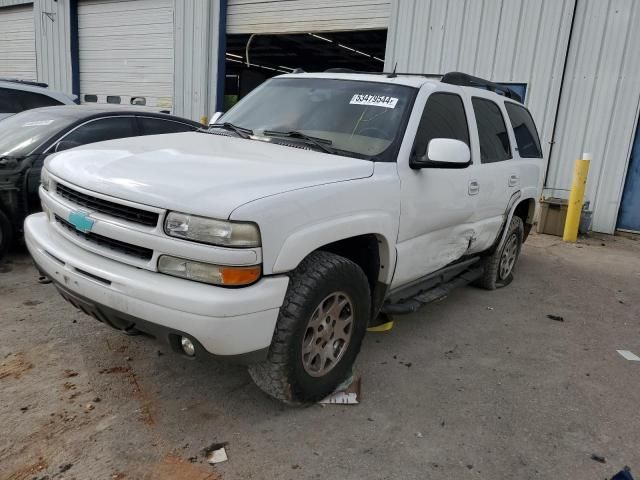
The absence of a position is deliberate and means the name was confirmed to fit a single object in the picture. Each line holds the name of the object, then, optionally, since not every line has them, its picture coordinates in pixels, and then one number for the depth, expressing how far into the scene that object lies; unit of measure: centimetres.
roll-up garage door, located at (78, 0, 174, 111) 1392
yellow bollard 808
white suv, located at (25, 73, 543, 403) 235
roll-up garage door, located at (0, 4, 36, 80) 1742
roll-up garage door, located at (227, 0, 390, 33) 1062
